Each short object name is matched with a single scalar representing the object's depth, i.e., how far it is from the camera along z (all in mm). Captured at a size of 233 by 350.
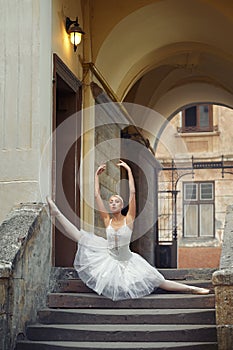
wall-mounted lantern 12538
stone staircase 8961
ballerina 10083
